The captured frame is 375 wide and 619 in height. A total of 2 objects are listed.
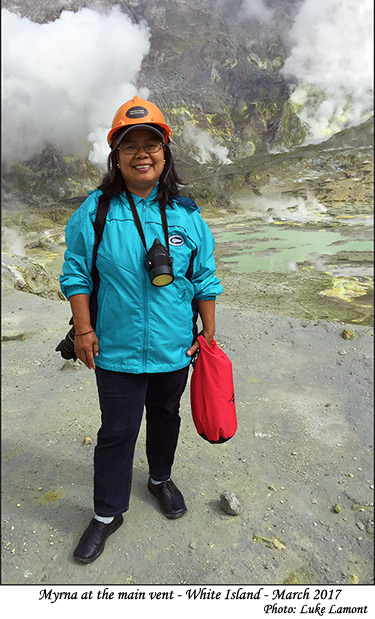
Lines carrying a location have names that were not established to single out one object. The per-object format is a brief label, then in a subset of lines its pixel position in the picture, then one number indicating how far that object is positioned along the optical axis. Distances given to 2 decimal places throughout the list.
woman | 1.11
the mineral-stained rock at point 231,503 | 1.51
